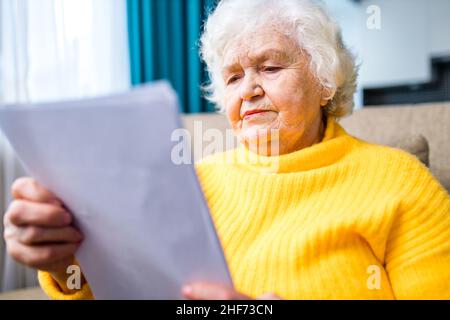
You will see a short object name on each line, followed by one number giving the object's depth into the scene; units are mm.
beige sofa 1306
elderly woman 804
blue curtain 2170
